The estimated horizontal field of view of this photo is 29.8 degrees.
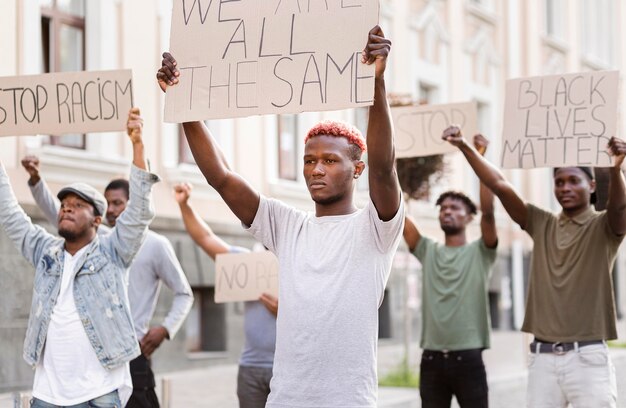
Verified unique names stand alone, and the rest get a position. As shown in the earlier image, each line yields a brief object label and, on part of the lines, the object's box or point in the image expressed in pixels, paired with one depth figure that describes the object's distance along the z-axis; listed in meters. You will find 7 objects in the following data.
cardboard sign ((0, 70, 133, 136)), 6.47
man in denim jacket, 5.55
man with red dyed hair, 4.15
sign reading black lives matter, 6.80
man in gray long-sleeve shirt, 6.86
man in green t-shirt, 7.25
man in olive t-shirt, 6.31
